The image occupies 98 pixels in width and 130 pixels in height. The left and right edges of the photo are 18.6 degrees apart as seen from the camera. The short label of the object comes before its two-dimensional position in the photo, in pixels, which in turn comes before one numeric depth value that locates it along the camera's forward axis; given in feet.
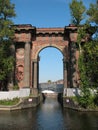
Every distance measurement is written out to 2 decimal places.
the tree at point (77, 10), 118.21
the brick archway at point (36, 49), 144.87
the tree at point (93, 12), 111.75
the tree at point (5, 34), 122.72
